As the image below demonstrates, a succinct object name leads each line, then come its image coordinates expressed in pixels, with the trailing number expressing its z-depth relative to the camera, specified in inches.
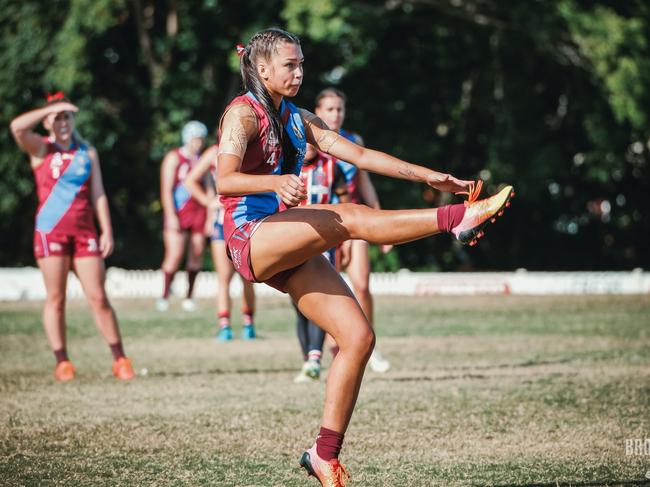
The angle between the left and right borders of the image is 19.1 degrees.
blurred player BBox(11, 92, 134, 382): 667.4
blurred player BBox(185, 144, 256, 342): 939.4
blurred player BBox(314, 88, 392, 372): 691.4
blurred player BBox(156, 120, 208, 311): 1131.2
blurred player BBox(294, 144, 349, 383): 672.0
